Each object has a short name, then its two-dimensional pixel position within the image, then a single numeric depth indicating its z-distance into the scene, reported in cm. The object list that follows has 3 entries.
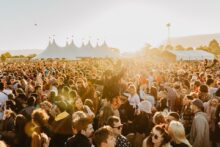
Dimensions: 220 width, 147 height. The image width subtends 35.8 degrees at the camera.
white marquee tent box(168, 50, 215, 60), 7559
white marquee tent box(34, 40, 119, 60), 6150
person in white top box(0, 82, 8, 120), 866
